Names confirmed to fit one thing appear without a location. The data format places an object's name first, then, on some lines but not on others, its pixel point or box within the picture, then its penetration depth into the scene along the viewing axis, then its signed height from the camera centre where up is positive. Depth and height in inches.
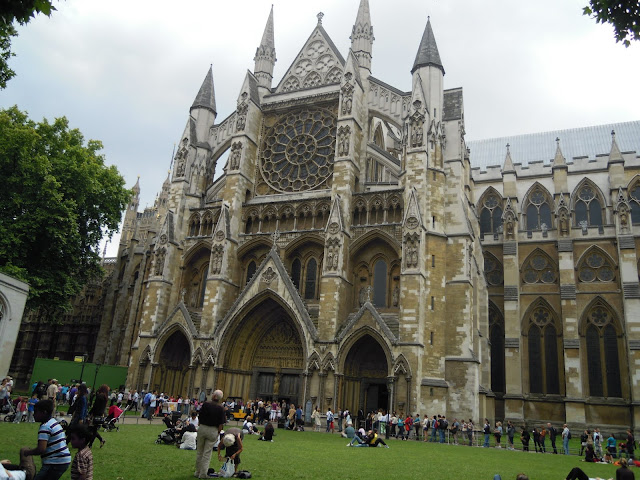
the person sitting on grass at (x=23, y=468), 208.2 -38.7
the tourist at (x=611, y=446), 801.5 -29.7
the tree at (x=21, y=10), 292.8 +198.9
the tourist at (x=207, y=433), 345.4 -25.7
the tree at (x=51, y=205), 1037.8 +352.1
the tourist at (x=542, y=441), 852.0 -32.0
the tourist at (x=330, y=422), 901.8 -32.7
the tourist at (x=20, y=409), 650.2 -39.6
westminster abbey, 1005.2 +304.3
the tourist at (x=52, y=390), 598.0 -12.7
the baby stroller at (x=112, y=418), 604.4 -38.7
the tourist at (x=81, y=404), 420.2 -18.4
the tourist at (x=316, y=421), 917.2 -33.1
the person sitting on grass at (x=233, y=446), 373.1 -35.7
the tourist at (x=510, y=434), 919.0 -28.1
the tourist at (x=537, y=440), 845.2 -30.9
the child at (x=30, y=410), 661.3 -40.7
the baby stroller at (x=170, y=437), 539.2 -47.4
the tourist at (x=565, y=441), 871.7 -30.2
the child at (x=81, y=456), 246.5 -34.2
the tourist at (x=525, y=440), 861.2 -32.8
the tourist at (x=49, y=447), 237.9 -29.9
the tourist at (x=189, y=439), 510.6 -45.9
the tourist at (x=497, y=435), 863.1 -28.7
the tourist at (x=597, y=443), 830.8 -27.9
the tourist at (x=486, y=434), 868.0 -28.9
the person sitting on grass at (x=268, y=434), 642.8 -43.4
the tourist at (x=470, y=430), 873.1 -26.1
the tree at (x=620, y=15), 339.0 +256.1
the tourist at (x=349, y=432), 771.7 -39.2
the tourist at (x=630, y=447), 774.5 -26.7
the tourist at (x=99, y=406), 417.1 -18.6
